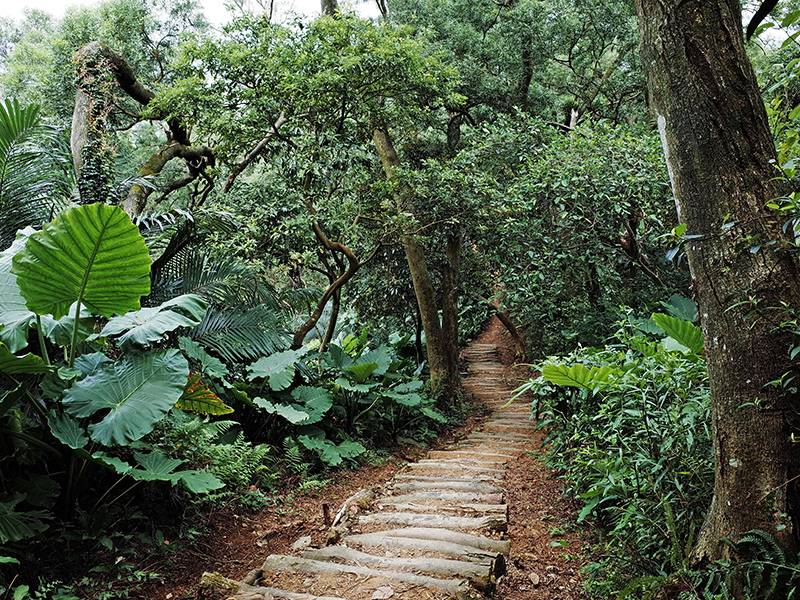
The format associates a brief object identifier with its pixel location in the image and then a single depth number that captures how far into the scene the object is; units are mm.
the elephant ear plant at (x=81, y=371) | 2746
